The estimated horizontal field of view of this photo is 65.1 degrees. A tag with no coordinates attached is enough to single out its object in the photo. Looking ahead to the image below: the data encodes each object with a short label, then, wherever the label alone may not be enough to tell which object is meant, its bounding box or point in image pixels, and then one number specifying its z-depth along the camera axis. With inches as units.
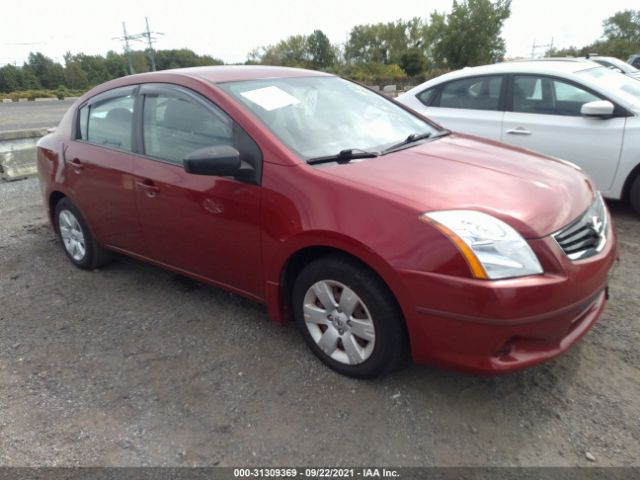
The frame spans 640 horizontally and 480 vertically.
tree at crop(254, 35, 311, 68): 3127.5
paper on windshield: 118.1
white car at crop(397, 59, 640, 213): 183.9
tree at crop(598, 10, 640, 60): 2699.6
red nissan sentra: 85.6
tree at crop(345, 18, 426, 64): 2947.8
